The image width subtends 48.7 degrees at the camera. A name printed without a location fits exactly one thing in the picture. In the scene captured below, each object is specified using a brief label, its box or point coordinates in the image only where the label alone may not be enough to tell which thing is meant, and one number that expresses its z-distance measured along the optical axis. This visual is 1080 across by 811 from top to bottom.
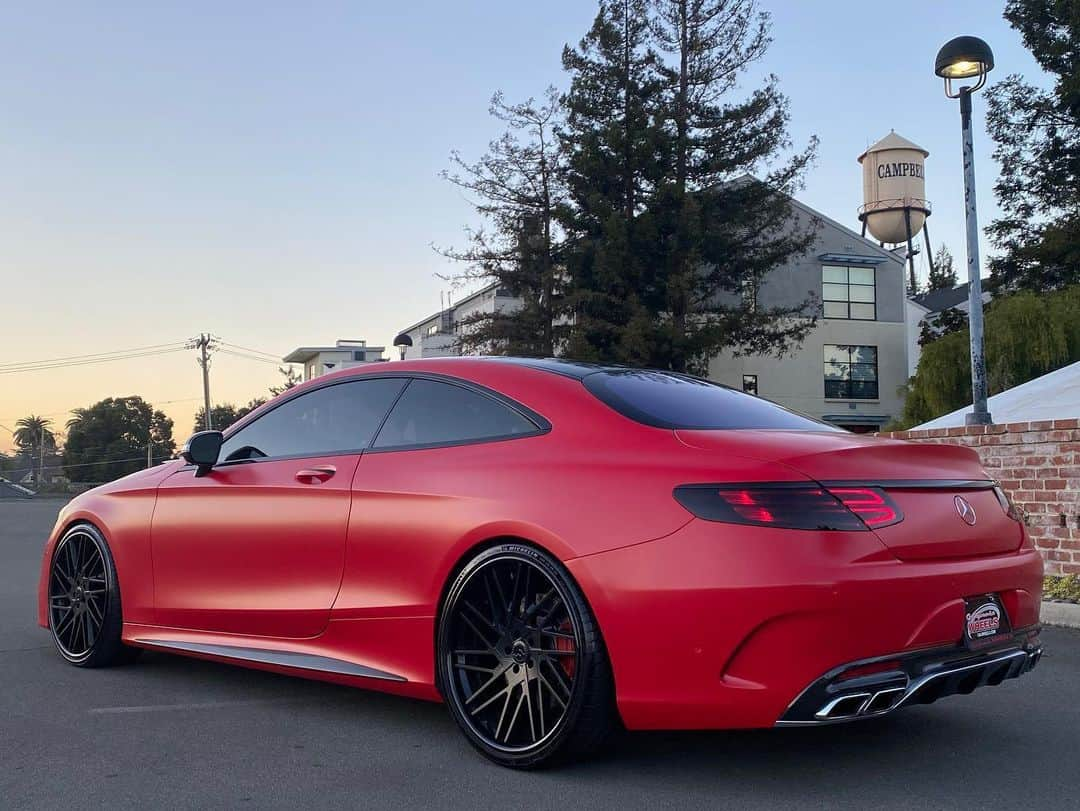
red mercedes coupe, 3.57
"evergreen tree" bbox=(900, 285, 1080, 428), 33.59
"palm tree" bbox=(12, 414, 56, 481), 144.23
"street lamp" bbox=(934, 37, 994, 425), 11.52
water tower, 62.44
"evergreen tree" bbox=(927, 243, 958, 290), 83.25
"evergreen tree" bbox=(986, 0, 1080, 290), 38.44
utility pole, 76.75
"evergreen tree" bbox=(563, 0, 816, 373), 37.03
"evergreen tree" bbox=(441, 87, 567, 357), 40.94
